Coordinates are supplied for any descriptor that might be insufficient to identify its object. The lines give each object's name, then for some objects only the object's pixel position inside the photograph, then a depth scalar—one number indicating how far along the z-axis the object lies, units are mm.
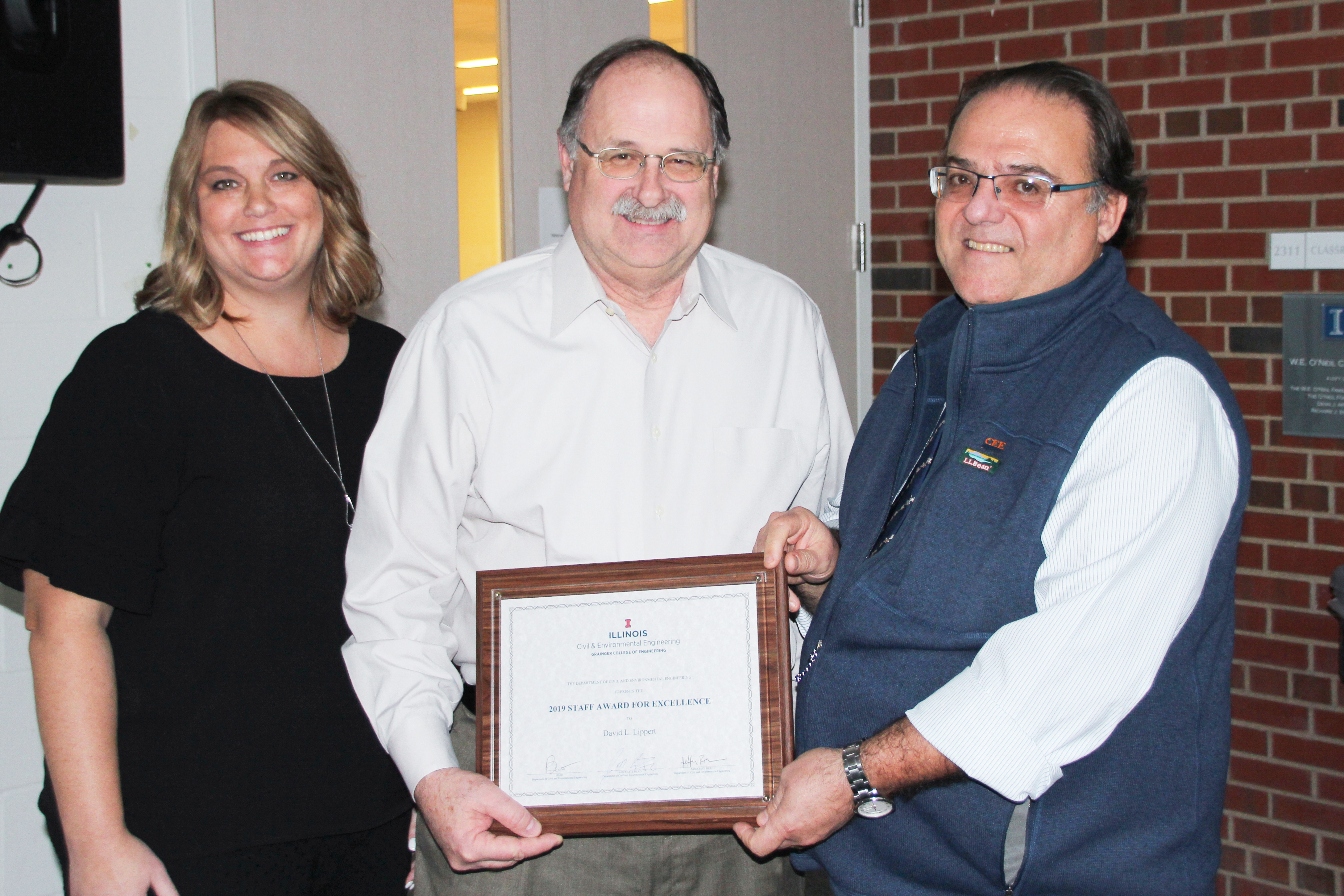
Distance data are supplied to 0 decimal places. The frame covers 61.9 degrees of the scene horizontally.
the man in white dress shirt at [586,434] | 1902
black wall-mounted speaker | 1943
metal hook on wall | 2191
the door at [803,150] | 3887
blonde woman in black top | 1792
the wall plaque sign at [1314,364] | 3527
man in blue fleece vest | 1514
